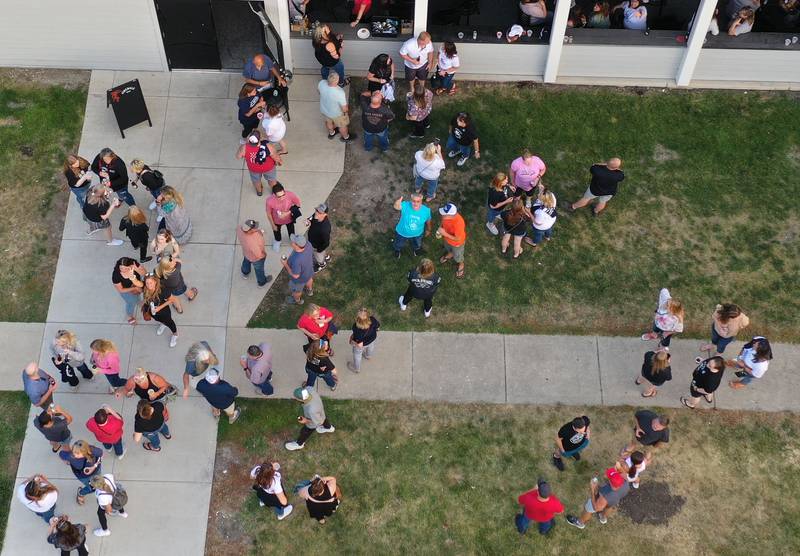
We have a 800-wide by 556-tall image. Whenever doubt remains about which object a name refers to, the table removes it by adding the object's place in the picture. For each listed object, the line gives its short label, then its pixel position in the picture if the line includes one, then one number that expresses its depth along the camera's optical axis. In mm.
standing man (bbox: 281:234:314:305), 10922
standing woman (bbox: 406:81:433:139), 13008
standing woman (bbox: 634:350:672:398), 10461
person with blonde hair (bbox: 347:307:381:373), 10500
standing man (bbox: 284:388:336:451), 9977
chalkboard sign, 13273
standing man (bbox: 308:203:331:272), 11297
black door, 13695
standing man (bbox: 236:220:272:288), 11141
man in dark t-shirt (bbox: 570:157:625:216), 12141
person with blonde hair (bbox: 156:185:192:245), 11562
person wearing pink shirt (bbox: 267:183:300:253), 11498
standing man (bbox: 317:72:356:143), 12875
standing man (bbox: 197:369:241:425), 10038
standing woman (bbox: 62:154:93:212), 11750
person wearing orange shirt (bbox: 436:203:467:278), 11484
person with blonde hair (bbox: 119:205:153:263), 11328
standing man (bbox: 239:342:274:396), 10266
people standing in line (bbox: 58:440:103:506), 9594
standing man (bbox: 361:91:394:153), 12766
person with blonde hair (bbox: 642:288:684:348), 11023
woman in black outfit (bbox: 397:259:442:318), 10930
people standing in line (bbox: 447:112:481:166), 12750
